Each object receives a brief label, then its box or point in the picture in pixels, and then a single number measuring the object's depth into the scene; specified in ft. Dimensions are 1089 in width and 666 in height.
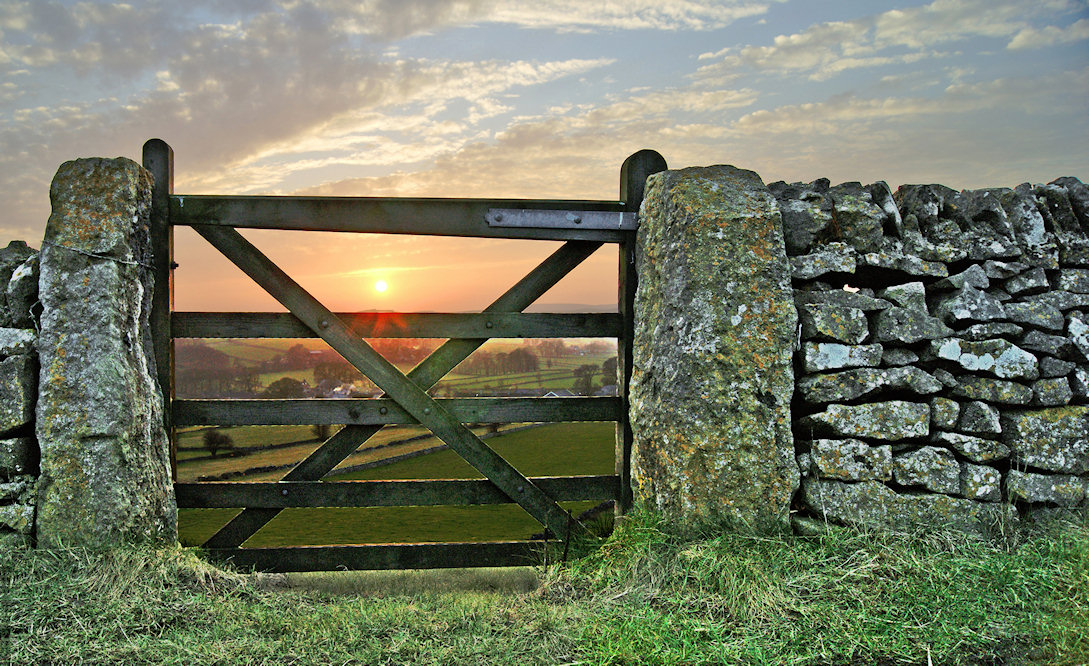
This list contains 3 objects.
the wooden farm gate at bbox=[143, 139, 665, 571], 15.35
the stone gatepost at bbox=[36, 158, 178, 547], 13.53
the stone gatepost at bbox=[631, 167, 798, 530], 13.60
